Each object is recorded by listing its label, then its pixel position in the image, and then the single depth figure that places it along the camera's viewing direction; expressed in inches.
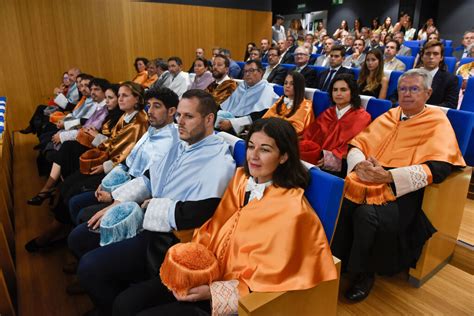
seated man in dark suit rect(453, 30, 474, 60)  204.8
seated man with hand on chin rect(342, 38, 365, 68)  211.5
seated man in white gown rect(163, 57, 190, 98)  191.2
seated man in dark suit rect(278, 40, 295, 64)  238.8
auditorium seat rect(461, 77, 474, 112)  111.7
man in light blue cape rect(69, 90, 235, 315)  58.7
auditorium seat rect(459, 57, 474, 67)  165.3
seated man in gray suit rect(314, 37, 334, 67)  224.5
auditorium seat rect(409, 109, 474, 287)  71.3
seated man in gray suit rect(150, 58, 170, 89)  199.3
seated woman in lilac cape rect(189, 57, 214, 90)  181.8
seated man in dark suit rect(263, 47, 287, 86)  178.5
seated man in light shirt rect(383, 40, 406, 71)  176.2
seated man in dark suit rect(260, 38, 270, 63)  285.6
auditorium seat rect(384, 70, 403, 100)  128.7
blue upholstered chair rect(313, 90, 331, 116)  109.3
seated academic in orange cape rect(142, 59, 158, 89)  218.2
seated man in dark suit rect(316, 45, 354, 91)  153.0
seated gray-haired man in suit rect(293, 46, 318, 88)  166.2
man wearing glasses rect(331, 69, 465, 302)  70.1
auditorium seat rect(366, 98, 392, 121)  93.7
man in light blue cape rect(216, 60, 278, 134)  129.6
